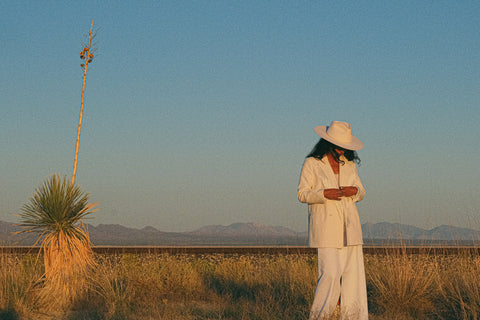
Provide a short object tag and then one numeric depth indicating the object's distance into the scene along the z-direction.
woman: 5.69
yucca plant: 8.34
